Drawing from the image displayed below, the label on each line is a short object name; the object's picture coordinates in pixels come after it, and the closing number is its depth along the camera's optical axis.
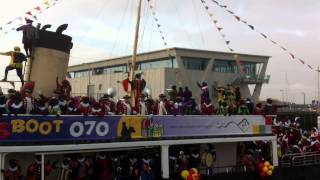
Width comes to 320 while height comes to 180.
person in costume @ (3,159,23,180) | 9.85
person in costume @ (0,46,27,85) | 11.66
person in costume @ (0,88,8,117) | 9.72
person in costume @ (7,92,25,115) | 9.86
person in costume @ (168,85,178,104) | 13.42
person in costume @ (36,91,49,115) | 10.17
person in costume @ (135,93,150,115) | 12.15
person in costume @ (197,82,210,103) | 13.55
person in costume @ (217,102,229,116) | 13.67
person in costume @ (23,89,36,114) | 10.19
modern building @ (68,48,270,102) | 48.65
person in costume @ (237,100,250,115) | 14.26
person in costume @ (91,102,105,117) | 10.93
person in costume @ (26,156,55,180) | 10.23
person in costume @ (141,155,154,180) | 11.97
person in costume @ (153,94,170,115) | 12.45
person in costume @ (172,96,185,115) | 12.52
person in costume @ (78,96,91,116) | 10.88
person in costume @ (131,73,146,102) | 13.09
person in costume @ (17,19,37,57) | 11.77
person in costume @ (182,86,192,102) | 13.11
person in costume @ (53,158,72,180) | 11.01
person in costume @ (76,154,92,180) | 11.35
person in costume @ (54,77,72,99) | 11.57
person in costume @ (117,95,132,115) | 11.76
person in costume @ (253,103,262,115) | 14.77
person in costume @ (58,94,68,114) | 10.80
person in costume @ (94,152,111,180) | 11.64
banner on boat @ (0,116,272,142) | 9.80
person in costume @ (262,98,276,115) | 14.83
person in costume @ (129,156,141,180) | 11.90
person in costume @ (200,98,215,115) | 13.40
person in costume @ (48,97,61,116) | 10.45
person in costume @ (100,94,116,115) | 11.37
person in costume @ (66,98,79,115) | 10.87
